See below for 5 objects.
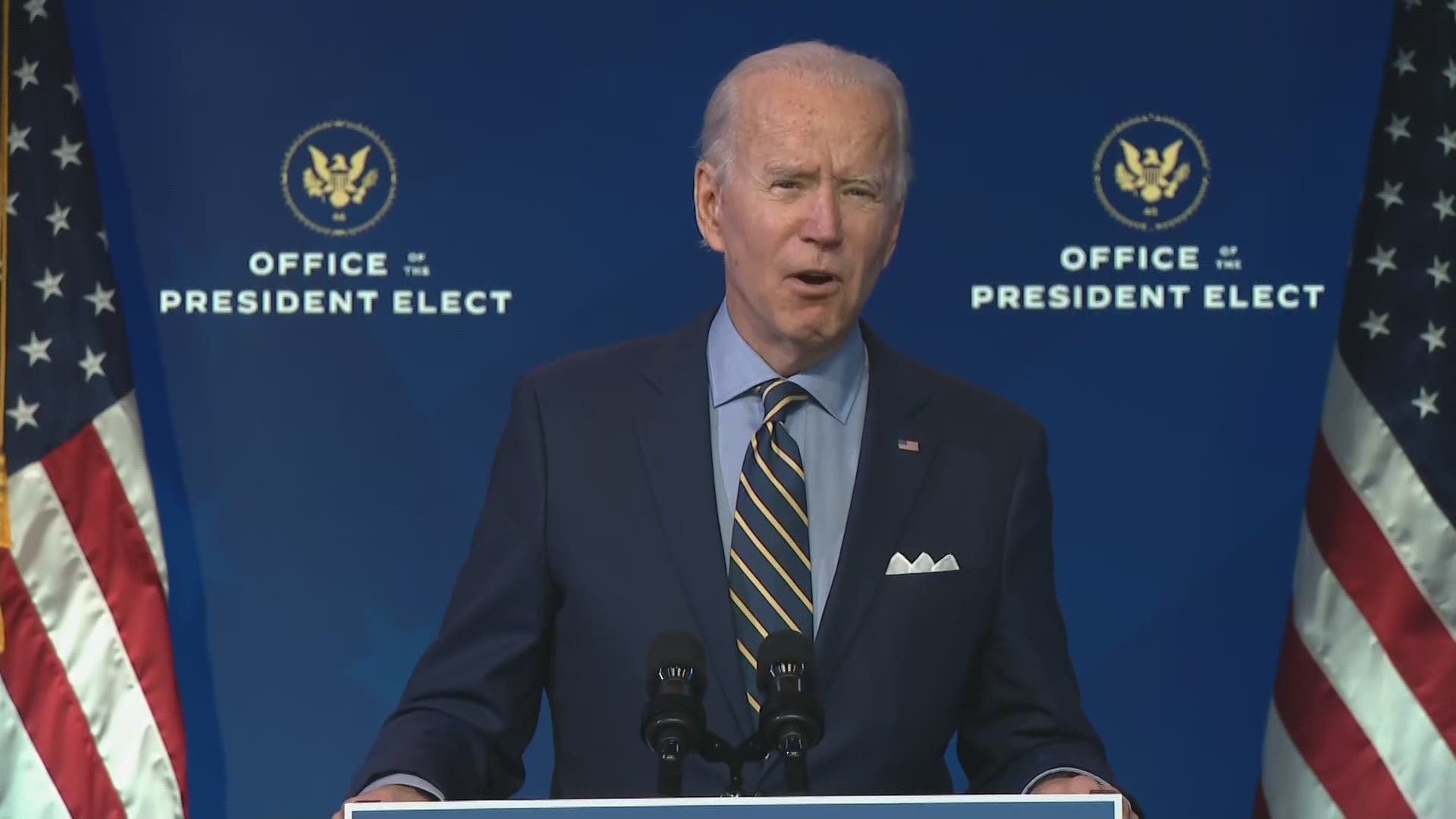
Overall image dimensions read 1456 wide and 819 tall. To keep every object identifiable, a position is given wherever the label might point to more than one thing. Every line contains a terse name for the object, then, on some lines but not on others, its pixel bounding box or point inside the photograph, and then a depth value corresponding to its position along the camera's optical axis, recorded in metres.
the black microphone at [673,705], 8.00
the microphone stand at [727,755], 8.11
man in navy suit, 8.40
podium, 7.94
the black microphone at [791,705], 8.01
